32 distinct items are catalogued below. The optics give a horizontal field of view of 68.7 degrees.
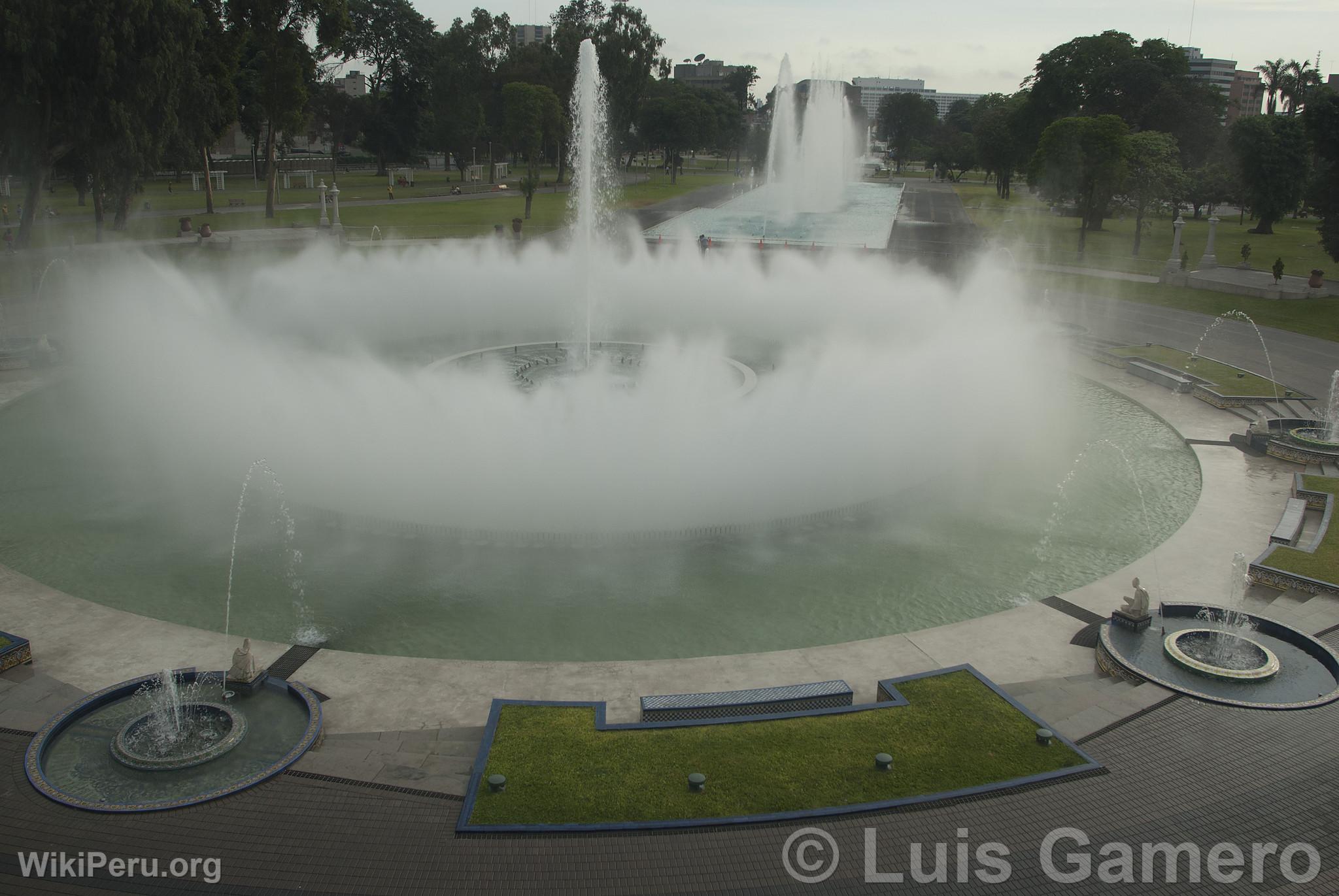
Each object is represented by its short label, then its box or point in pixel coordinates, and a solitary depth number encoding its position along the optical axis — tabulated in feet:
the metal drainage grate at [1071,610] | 47.98
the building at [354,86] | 604.90
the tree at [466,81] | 314.76
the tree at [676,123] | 362.33
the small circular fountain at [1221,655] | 41.04
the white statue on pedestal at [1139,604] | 45.03
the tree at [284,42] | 173.06
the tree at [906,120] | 563.48
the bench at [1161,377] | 94.17
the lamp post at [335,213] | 172.96
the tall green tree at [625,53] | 297.33
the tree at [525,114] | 262.67
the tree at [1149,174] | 195.21
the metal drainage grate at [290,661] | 41.37
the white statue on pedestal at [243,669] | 38.50
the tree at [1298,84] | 393.09
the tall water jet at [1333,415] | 75.97
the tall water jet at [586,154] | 98.99
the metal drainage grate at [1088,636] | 45.55
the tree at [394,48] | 314.55
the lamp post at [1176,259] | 152.76
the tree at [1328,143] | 143.23
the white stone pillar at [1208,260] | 161.07
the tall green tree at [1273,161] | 217.36
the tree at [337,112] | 328.08
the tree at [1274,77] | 430.61
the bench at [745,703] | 38.19
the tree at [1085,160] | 200.44
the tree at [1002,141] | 294.25
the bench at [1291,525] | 57.31
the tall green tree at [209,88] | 150.10
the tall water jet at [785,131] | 285.02
